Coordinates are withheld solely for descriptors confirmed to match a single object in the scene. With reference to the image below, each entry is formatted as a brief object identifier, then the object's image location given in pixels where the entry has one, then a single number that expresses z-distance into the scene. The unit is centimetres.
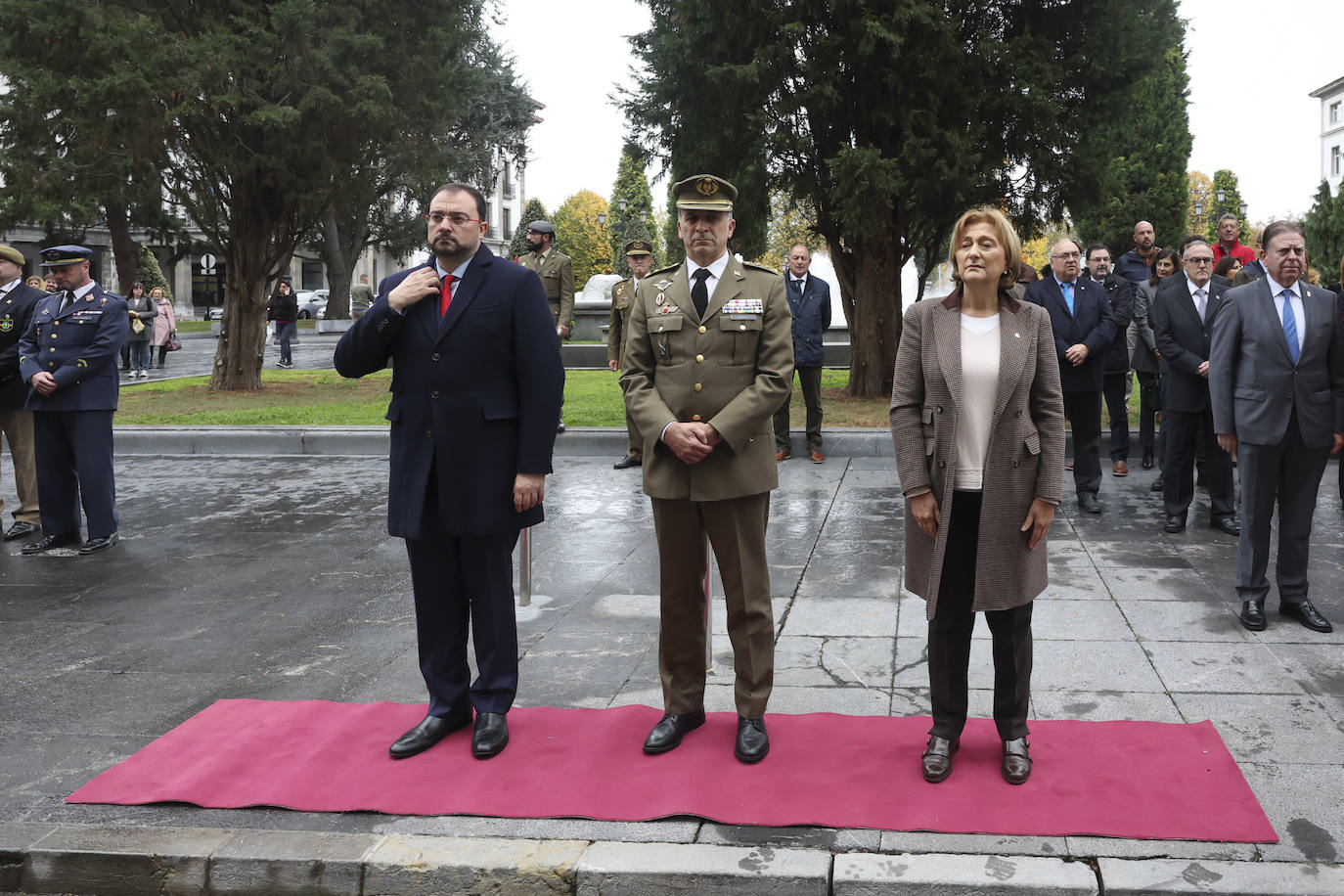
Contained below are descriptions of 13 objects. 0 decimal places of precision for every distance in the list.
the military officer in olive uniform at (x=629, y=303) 1095
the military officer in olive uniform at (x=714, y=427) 434
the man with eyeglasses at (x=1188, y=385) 834
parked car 5347
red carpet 381
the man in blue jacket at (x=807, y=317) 1165
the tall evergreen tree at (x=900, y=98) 1404
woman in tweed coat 405
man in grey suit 600
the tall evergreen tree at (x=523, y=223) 5241
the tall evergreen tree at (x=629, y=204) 4775
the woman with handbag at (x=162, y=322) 2588
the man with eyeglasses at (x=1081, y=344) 923
